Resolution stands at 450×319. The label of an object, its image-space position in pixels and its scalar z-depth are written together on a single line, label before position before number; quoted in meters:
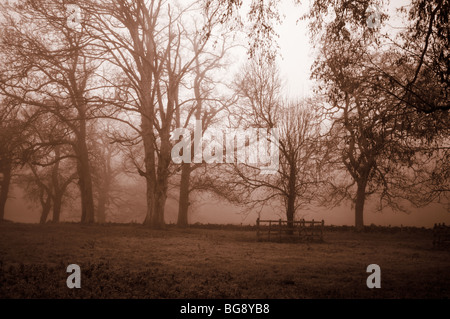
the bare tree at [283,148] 19.95
